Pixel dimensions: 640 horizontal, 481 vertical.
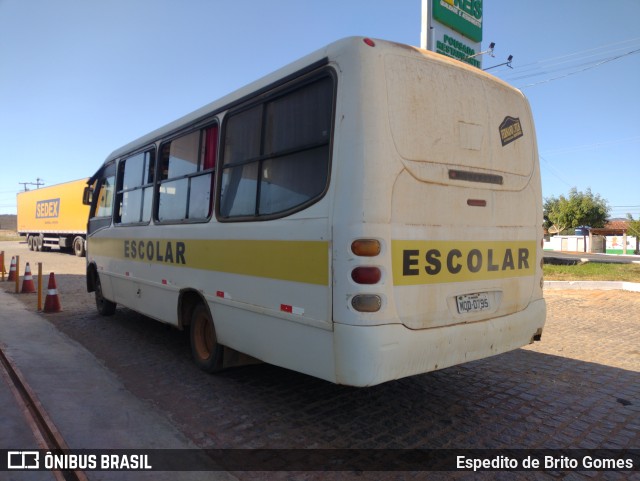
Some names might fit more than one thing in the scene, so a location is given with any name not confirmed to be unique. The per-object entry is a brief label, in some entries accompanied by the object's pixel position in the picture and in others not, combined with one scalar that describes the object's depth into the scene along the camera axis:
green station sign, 9.98
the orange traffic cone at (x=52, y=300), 8.54
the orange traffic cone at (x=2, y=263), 14.40
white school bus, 3.04
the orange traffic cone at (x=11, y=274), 13.98
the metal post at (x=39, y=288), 8.93
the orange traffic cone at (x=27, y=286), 11.23
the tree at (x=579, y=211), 52.44
